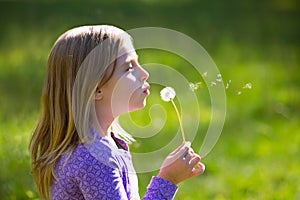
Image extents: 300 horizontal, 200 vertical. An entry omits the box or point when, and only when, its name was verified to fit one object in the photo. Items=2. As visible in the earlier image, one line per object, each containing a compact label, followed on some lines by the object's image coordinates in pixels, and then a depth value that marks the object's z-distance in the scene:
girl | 4.69
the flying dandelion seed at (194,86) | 4.98
